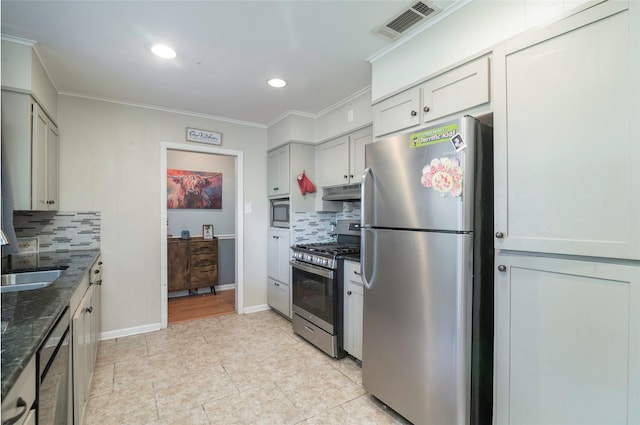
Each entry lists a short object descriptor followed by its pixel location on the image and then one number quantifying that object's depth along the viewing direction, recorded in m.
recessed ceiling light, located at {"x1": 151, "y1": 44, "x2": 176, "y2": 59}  2.17
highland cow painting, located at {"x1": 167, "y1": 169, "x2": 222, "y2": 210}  4.86
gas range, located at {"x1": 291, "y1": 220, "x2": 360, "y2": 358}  2.67
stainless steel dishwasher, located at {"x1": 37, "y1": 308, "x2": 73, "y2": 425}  1.01
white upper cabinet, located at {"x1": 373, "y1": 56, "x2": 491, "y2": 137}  1.61
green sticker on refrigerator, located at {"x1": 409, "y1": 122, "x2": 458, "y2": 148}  1.54
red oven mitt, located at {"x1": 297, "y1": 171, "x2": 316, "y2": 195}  3.55
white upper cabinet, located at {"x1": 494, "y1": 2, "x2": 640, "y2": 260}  1.10
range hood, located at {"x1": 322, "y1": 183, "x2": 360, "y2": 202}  3.14
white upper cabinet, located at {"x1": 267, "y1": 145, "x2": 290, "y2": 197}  3.67
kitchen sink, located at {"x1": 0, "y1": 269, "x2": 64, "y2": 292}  1.97
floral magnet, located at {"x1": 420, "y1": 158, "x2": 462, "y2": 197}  1.51
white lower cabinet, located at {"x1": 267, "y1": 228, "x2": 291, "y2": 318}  3.65
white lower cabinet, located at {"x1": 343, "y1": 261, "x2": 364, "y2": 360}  2.52
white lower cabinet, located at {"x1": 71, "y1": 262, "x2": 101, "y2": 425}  1.57
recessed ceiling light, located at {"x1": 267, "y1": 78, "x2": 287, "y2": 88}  2.73
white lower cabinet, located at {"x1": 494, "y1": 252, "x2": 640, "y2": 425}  1.11
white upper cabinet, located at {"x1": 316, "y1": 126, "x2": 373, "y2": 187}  3.00
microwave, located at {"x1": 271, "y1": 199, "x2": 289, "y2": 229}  3.72
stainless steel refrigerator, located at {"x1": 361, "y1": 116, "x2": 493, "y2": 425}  1.50
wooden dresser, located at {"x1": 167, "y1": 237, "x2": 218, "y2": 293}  4.56
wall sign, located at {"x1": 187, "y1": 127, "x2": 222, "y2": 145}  3.60
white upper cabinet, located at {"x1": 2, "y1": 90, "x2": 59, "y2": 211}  2.05
